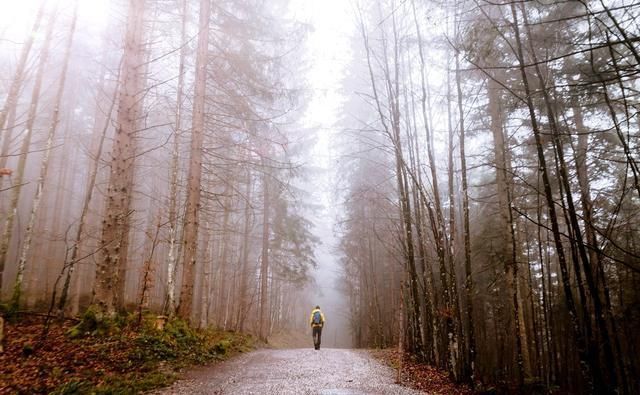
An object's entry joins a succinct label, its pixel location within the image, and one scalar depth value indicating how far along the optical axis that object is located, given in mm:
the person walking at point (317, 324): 14648
